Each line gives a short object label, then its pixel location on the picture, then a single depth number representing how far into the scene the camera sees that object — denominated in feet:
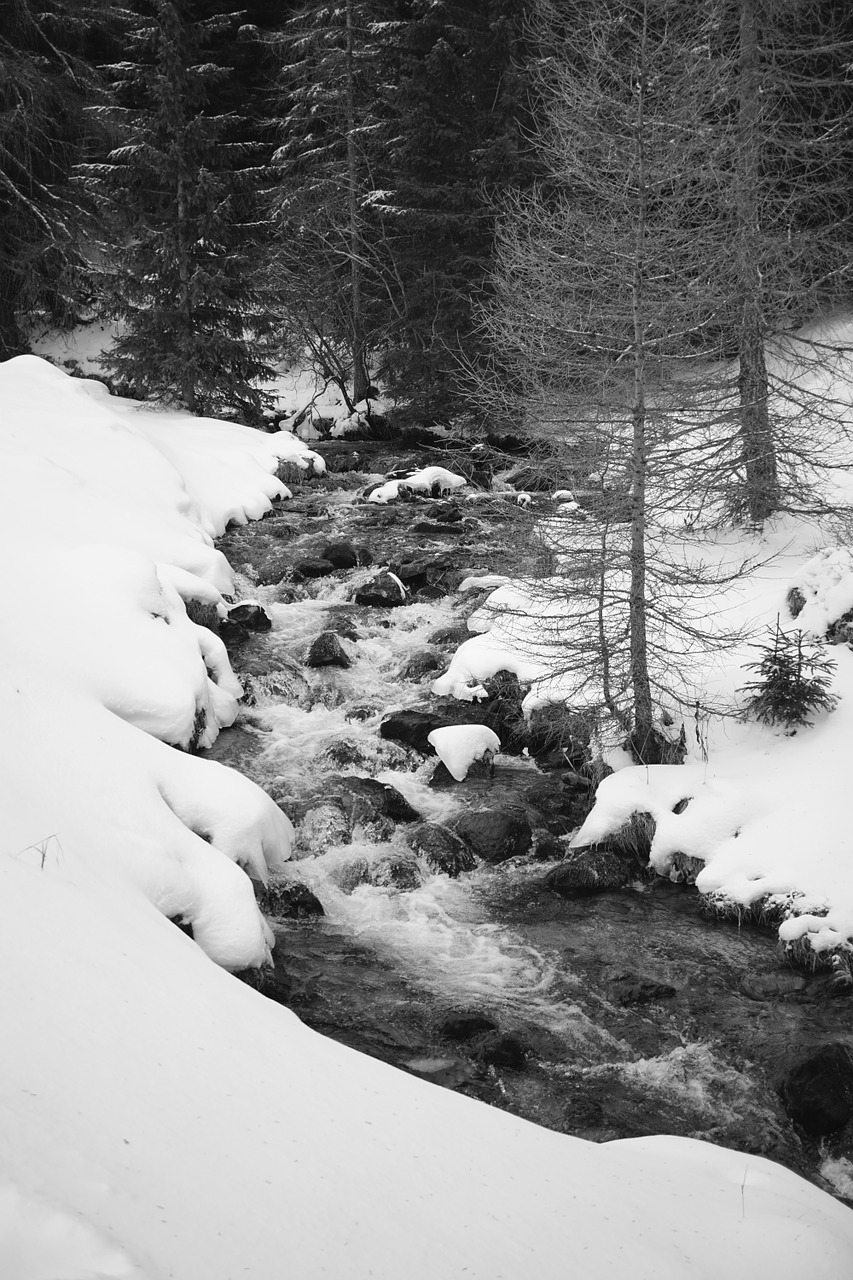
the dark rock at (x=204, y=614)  36.91
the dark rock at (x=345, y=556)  48.32
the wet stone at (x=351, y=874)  24.80
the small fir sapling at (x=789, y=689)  27.09
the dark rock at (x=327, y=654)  36.94
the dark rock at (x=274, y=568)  46.42
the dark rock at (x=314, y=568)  46.98
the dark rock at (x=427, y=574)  45.34
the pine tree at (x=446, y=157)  68.80
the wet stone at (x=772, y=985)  20.77
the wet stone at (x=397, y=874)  24.99
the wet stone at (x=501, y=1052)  18.35
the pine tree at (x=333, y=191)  77.77
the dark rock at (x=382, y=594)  43.14
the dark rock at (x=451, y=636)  39.58
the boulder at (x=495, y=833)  26.48
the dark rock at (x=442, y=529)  53.83
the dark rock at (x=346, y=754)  30.46
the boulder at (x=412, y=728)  31.76
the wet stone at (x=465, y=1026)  19.06
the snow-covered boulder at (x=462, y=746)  30.30
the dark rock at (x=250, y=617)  39.55
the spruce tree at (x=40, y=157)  67.46
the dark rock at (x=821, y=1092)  16.88
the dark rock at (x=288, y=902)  22.94
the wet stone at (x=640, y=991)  20.72
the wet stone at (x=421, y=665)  37.05
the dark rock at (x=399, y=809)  27.58
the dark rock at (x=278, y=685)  34.55
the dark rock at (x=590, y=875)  25.00
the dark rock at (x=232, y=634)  38.11
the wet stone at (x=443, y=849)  25.77
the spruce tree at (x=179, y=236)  67.26
